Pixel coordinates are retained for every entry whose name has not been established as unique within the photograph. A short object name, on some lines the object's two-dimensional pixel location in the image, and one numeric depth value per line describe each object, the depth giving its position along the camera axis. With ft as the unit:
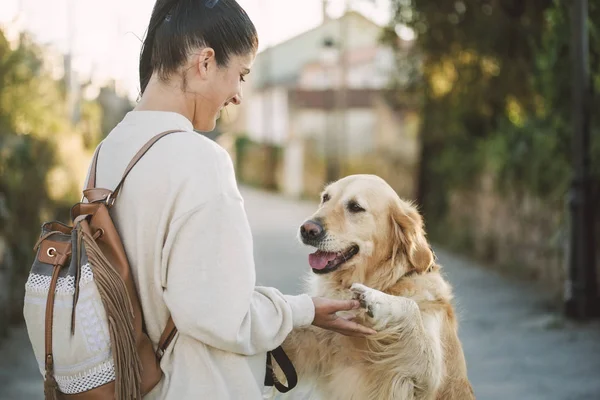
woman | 6.53
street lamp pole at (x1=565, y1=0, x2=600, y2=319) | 25.75
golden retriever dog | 9.61
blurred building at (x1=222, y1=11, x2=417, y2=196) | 70.13
